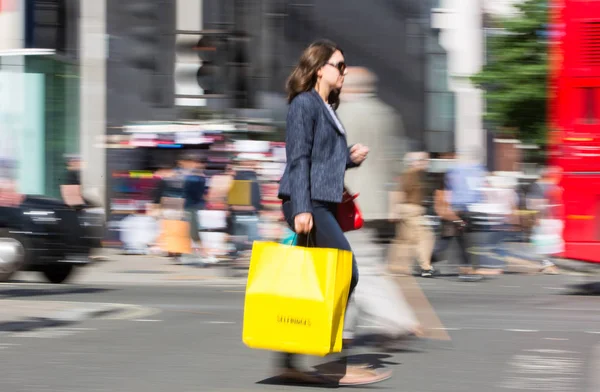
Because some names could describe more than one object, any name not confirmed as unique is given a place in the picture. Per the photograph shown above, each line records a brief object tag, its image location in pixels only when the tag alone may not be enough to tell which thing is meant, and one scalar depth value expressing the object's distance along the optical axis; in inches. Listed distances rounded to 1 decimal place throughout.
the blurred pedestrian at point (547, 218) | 520.1
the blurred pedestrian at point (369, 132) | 277.3
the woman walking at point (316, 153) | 229.1
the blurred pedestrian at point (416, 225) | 593.0
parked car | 522.0
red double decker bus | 505.4
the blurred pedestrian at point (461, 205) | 591.8
